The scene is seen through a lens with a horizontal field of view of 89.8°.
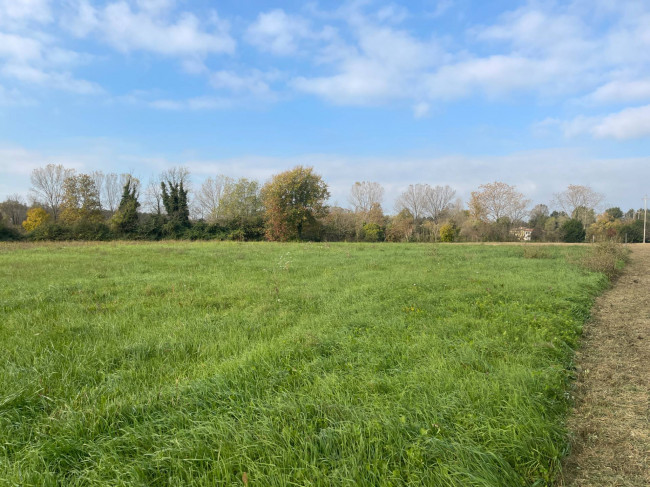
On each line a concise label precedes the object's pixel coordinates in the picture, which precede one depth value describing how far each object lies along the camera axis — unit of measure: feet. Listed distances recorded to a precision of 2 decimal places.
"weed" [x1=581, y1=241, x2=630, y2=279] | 37.63
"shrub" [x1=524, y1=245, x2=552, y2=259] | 54.95
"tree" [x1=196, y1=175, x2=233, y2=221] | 165.48
